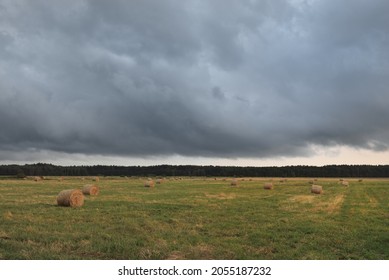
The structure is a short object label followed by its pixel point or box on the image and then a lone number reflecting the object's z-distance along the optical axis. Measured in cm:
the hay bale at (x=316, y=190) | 3719
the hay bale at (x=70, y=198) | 2255
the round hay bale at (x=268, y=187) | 4461
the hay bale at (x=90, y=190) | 3254
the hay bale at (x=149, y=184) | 4768
